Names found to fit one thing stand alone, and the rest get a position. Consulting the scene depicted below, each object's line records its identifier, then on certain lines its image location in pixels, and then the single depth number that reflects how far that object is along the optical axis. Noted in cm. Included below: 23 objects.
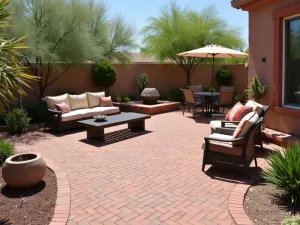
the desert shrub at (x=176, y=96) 1445
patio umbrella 970
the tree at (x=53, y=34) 915
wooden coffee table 727
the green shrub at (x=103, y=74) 1241
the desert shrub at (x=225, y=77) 1608
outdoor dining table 1074
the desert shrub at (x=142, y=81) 1403
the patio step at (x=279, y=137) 622
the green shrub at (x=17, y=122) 812
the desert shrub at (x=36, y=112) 960
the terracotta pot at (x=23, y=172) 418
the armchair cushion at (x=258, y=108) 598
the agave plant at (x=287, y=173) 361
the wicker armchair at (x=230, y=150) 466
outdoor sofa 830
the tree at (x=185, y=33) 1425
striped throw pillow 641
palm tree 383
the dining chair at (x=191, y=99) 1077
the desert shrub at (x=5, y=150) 535
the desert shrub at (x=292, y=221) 281
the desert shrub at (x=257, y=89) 719
